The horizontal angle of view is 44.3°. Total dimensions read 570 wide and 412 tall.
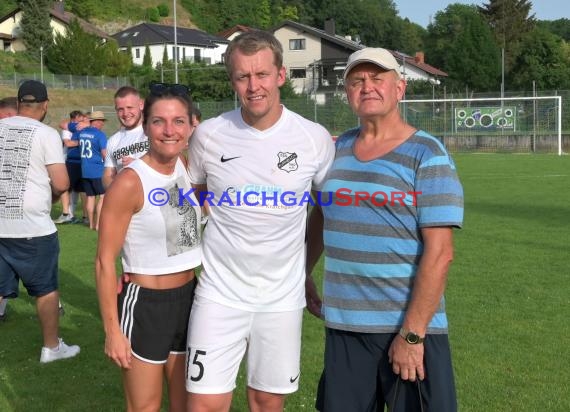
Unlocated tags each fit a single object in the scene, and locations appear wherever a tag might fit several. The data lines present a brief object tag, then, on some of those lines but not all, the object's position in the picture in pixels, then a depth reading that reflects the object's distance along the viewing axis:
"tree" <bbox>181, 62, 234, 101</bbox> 52.44
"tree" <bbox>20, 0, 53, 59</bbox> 69.88
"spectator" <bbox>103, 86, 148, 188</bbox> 6.50
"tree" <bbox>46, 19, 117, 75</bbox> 59.44
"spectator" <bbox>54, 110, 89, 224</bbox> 13.43
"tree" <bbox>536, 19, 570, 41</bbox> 128.03
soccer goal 31.16
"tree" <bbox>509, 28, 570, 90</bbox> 58.84
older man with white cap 2.90
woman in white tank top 3.28
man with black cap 5.57
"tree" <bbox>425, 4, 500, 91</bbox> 68.81
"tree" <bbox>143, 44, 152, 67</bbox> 67.79
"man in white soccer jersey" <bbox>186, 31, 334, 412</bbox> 3.30
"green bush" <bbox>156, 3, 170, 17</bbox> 107.46
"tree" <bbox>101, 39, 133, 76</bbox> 60.76
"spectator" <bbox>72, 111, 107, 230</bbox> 12.82
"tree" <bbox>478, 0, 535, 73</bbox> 86.75
